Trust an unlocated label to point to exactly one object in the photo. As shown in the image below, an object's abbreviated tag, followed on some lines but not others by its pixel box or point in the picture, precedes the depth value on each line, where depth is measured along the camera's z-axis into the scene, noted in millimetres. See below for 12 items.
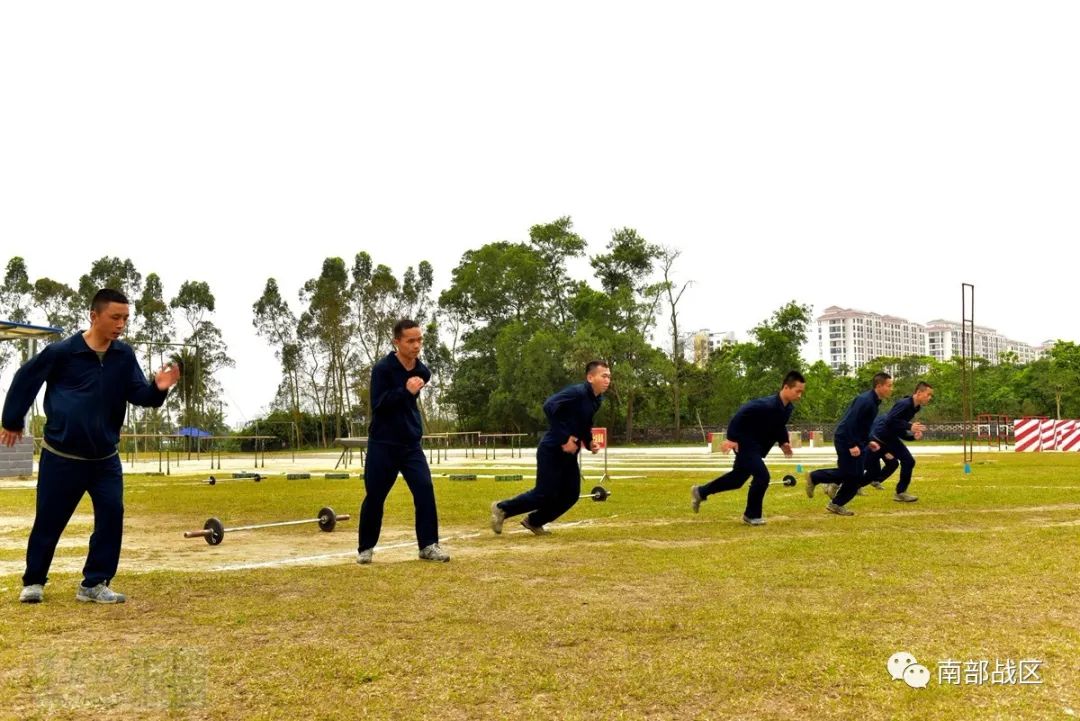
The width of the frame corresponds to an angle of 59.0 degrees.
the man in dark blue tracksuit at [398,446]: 8734
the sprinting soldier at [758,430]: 11945
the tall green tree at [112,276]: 79000
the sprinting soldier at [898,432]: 15109
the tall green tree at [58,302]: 76250
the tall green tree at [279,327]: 83562
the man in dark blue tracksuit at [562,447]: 10422
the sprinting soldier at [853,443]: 13211
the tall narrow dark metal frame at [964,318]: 29112
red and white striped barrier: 43344
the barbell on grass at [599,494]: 15781
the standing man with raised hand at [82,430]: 6785
